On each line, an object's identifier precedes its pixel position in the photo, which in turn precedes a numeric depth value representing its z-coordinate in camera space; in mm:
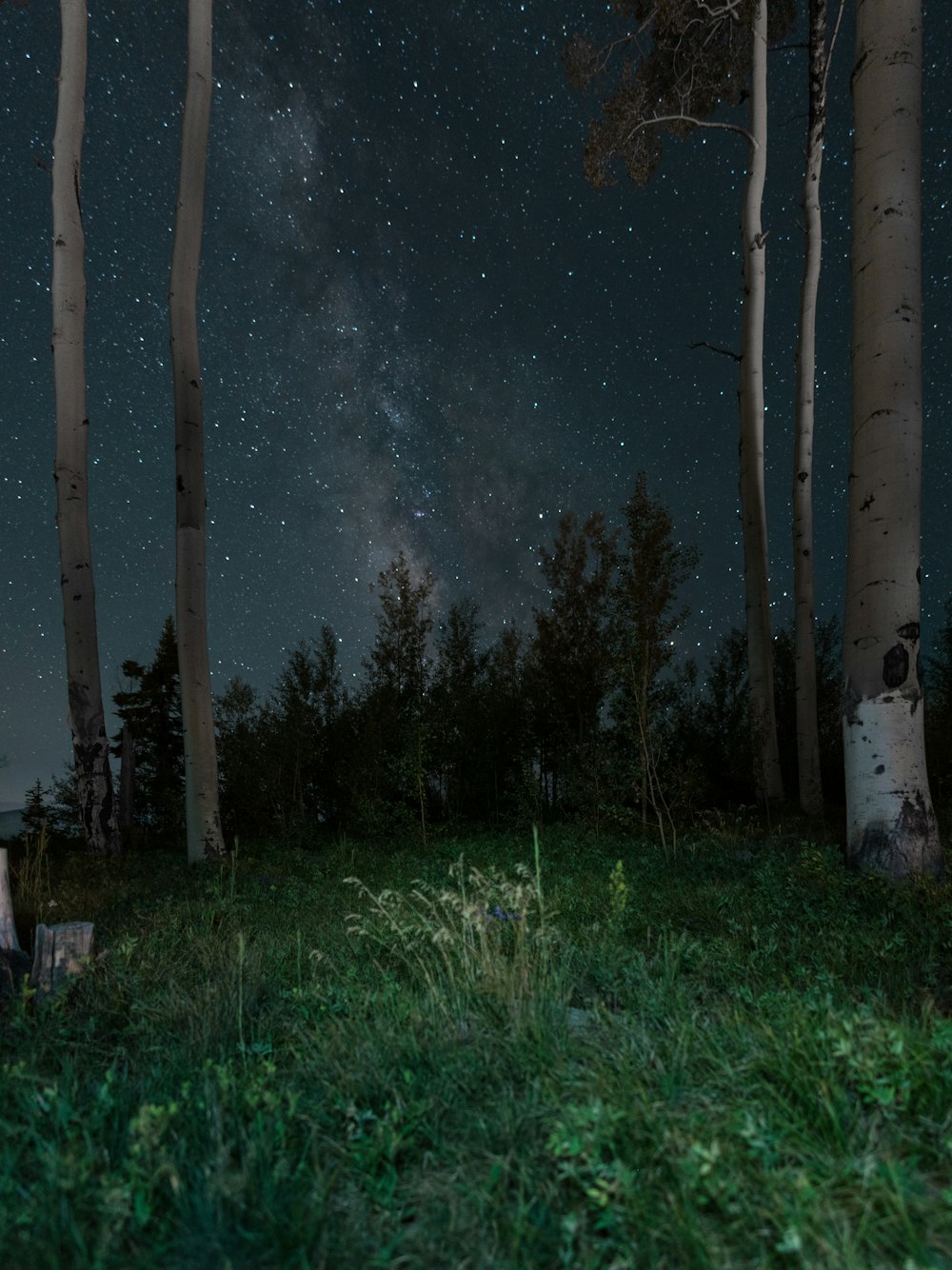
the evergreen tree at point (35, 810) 16297
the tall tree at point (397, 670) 18266
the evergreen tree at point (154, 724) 25234
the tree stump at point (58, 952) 3537
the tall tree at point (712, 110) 11703
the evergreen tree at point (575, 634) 17578
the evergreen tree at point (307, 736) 18344
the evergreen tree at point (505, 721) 20891
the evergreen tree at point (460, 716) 20234
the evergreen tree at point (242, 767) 18141
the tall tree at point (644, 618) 9984
